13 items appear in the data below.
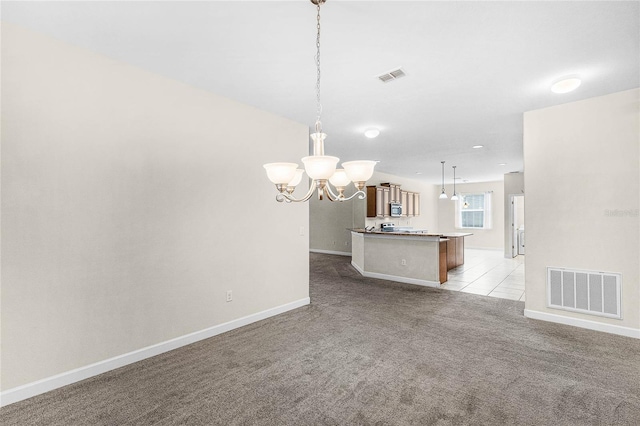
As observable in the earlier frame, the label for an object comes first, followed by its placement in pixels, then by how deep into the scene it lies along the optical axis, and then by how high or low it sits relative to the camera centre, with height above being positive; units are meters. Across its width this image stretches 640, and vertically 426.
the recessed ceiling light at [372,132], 4.55 +1.26
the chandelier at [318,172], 1.72 +0.27
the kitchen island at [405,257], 5.53 -0.82
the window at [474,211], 11.14 +0.14
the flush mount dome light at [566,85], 2.84 +1.26
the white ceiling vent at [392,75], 2.73 +1.30
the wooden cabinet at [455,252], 6.85 -0.90
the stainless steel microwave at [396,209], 9.16 +0.18
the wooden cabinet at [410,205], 10.28 +0.34
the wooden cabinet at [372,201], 8.68 +0.41
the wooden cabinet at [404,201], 9.86 +0.46
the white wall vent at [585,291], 3.29 -0.88
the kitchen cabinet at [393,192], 9.15 +0.73
